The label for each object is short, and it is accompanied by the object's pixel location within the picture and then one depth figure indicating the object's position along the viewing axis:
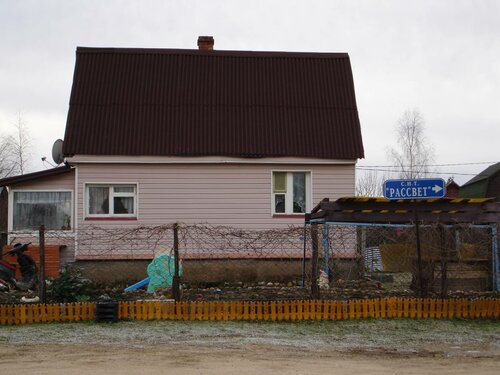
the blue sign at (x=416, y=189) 12.14
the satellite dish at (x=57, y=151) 20.70
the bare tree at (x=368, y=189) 49.09
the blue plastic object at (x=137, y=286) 14.51
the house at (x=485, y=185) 39.94
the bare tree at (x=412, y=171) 42.09
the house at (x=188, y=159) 18.59
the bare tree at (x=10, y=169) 46.16
